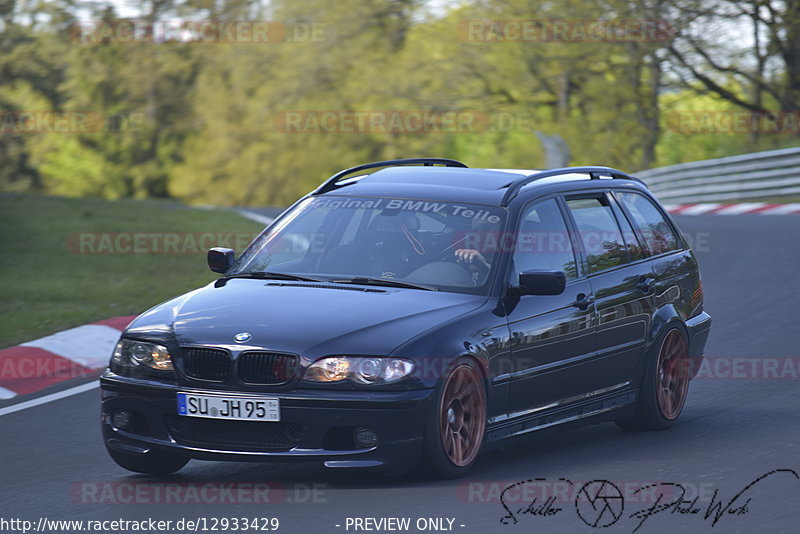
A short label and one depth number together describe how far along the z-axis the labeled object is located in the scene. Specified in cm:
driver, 1460
